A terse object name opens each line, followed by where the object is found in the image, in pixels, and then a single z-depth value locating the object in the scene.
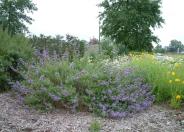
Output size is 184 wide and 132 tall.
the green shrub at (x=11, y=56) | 3.48
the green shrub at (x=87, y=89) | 2.98
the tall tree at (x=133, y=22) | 11.91
